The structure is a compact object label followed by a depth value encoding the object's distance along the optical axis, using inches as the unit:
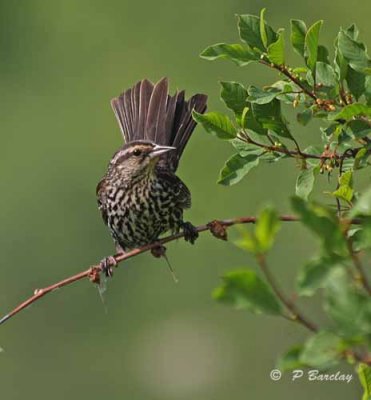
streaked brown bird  361.1
